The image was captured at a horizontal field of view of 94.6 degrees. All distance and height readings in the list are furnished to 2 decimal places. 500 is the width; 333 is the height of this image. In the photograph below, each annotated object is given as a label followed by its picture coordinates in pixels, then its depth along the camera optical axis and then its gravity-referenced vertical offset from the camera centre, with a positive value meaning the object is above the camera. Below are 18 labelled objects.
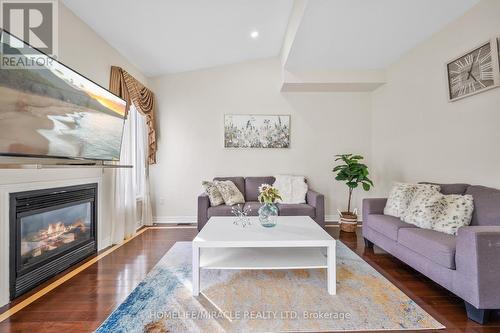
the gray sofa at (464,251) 1.55 -0.68
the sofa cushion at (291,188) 3.77 -0.34
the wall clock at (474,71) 2.18 +0.99
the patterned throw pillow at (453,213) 2.11 -0.43
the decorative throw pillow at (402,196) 2.65 -0.35
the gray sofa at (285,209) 3.33 -0.60
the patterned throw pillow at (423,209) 2.28 -0.44
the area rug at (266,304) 1.56 -1.05
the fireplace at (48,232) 1.90 -0.62
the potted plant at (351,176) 3.67 -0.14
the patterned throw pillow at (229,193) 3.54 -0.38
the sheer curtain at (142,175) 3.92 -0.10
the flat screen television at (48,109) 1.45 +0.47
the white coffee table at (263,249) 1.92 -0.76
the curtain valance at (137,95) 3.12 +1.11
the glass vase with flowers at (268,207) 2.38 -0.41
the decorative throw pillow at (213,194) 3.43 -0.38
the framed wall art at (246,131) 4.23 +0.68
